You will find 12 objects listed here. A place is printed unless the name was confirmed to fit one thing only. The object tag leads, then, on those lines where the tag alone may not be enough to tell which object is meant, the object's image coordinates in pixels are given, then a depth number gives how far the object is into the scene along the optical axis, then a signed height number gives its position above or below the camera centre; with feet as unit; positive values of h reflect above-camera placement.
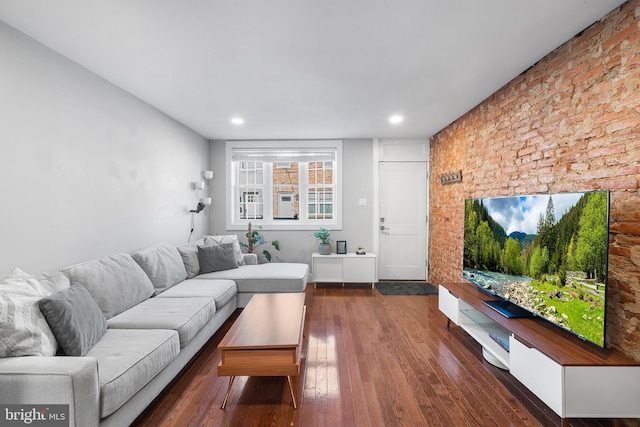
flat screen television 5.40 -1.03
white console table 15.53 -3.08
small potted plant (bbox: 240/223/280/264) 15.72 -1.85
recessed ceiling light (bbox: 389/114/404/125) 12.62 +3.98
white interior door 16.69 -0.55
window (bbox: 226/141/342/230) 16.72 +1.52
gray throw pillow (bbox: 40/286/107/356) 5.47 -2.15
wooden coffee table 6.23 -2.97
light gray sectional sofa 4.44 -2.67
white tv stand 5.16 -2.95
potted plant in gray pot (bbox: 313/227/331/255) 15.83 -1.77
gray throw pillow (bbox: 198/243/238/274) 12.50 -2.09
